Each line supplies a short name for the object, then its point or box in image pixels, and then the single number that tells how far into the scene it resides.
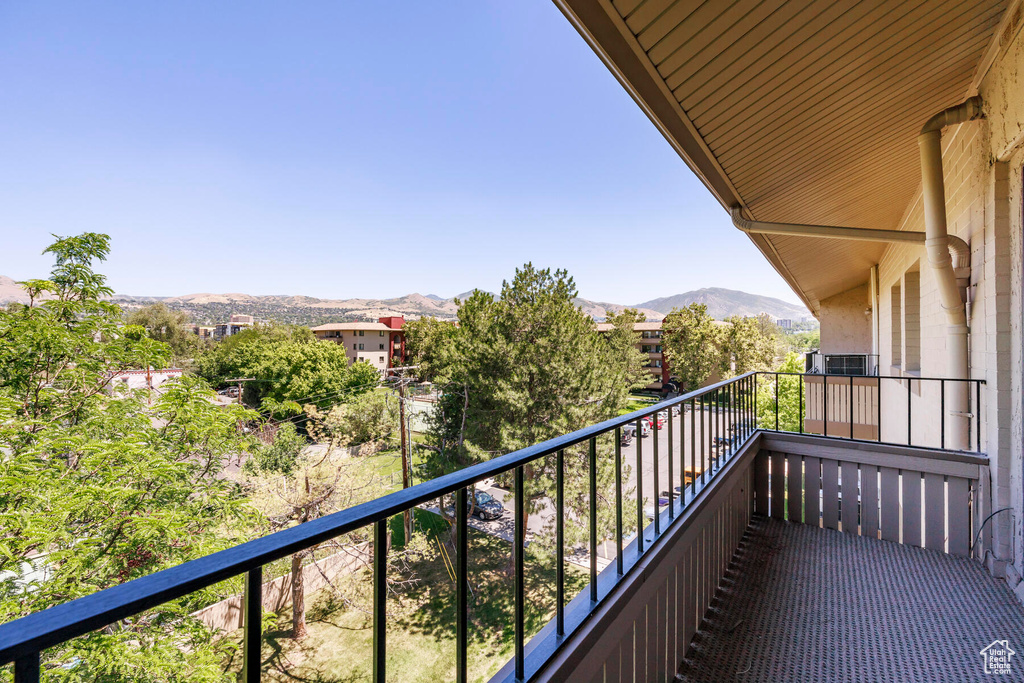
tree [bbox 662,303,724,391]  25.33
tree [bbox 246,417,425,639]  7.44
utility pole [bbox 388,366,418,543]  9.30
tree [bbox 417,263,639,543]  10.23
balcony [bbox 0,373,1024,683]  0.69
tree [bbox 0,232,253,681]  3.56
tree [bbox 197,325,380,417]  26.20
